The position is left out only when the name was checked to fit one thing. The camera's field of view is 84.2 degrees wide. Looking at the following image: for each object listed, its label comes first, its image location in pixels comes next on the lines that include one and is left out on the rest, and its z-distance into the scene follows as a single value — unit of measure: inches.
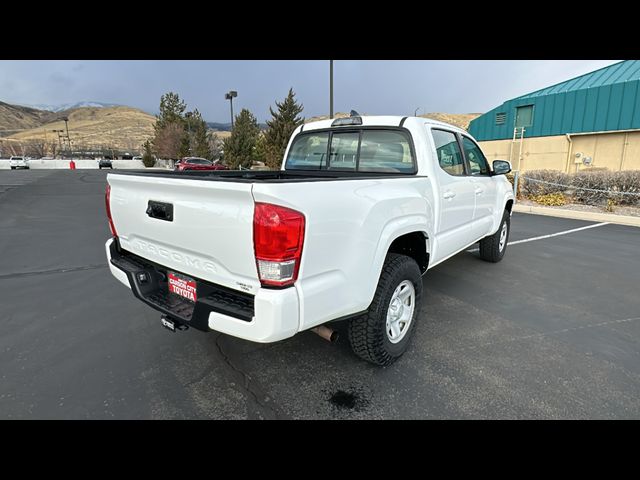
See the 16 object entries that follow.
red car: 1023.7
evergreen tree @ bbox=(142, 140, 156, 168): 2053.2
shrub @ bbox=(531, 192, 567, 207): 477.4
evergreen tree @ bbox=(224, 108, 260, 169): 1446.9
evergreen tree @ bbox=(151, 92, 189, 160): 1926.7
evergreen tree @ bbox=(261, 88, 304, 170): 1086.4
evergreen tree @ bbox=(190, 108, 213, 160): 1863.9
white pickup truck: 73.2
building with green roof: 647.8
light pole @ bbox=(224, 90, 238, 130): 1328.7
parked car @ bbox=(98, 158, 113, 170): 1924.2
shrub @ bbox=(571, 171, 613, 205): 458.3
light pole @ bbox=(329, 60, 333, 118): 568.0
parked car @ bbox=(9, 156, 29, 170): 1665.8
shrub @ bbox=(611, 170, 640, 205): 435.5
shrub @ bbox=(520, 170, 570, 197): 502.6
